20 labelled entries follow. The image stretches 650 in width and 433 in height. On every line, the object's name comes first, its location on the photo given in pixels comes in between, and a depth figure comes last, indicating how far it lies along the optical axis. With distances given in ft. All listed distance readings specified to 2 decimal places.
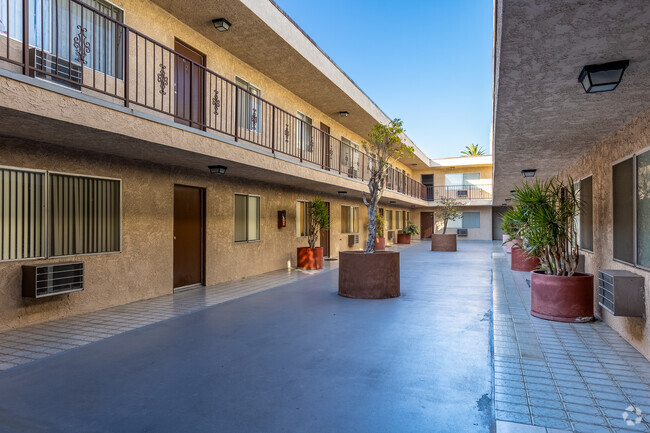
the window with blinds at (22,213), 18.60
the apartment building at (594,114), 8.61
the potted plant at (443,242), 62.90
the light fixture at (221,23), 26.89
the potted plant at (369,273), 25.58
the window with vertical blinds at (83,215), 20.81
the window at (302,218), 45.91
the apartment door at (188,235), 28.81
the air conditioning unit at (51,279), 18.65
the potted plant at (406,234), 84.07
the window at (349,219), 59.77
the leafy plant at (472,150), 162.09
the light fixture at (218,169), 27.25
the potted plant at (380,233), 62.95
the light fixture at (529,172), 31.37
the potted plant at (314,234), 41.60
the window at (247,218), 35.19
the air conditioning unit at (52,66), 19.15
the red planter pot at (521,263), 38.55
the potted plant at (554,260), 19.42
